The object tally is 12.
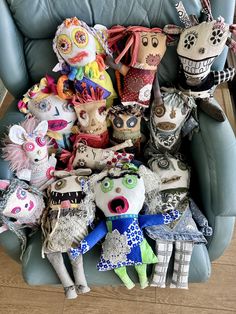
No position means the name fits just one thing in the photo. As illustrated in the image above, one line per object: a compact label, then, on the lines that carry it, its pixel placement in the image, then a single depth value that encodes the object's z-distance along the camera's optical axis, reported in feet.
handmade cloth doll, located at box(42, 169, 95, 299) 3.26
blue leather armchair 3.22
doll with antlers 3.27
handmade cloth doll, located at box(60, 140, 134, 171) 3.78
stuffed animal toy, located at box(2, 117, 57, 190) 3.40
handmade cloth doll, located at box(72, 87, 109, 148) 3.75
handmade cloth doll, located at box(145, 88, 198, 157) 3.68
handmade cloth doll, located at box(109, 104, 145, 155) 3.84
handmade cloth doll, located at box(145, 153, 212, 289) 3.25
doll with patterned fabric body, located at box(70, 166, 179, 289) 3.18
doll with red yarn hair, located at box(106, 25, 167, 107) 3.46
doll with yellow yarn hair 3.35
